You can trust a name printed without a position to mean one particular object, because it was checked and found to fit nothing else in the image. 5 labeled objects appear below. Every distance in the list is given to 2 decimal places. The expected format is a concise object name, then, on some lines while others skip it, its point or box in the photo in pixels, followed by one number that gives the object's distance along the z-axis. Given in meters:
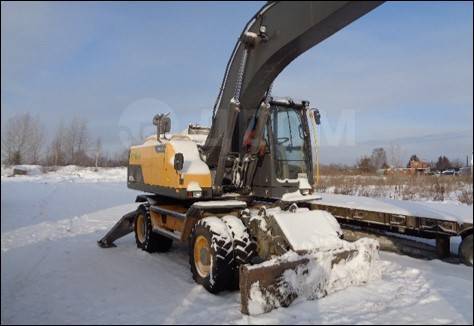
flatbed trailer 5.94
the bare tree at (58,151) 45.28
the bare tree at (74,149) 47.97
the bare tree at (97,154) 49.58
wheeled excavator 4.60
